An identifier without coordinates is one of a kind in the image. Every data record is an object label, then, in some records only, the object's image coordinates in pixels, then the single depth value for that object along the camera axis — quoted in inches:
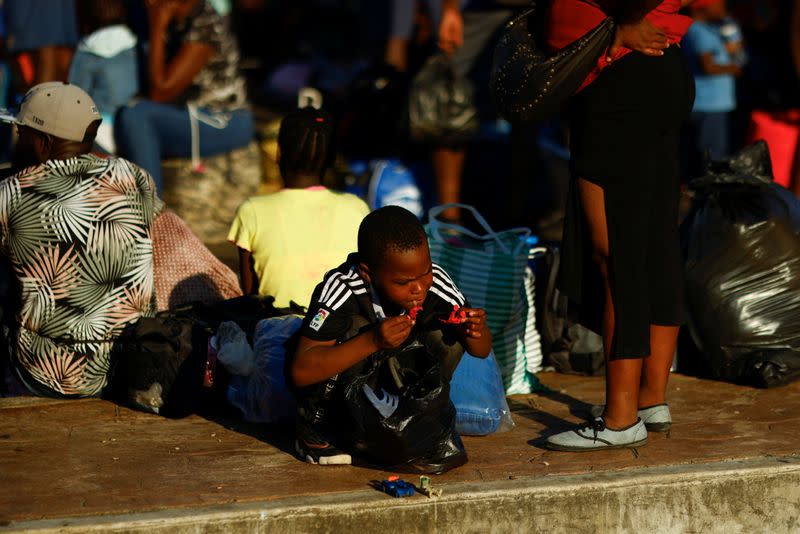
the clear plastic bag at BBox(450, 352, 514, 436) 374.3
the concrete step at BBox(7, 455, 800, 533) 308.5
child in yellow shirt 434.9
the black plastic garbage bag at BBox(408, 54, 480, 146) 638.5
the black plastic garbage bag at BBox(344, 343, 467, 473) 333.1
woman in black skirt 340.8
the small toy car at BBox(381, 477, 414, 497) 320.8
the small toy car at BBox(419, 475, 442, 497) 322.3
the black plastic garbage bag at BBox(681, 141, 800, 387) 438.6
